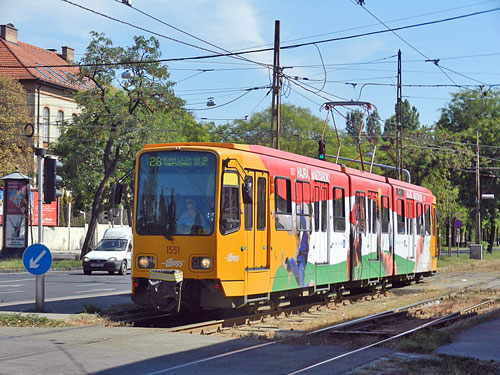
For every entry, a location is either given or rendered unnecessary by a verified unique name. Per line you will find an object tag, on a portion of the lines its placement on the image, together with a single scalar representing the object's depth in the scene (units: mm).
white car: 34781
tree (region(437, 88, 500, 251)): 68188
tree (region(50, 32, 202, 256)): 40750
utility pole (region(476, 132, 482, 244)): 54062
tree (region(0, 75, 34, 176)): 49084
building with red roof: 66625
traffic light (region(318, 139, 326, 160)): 29406
